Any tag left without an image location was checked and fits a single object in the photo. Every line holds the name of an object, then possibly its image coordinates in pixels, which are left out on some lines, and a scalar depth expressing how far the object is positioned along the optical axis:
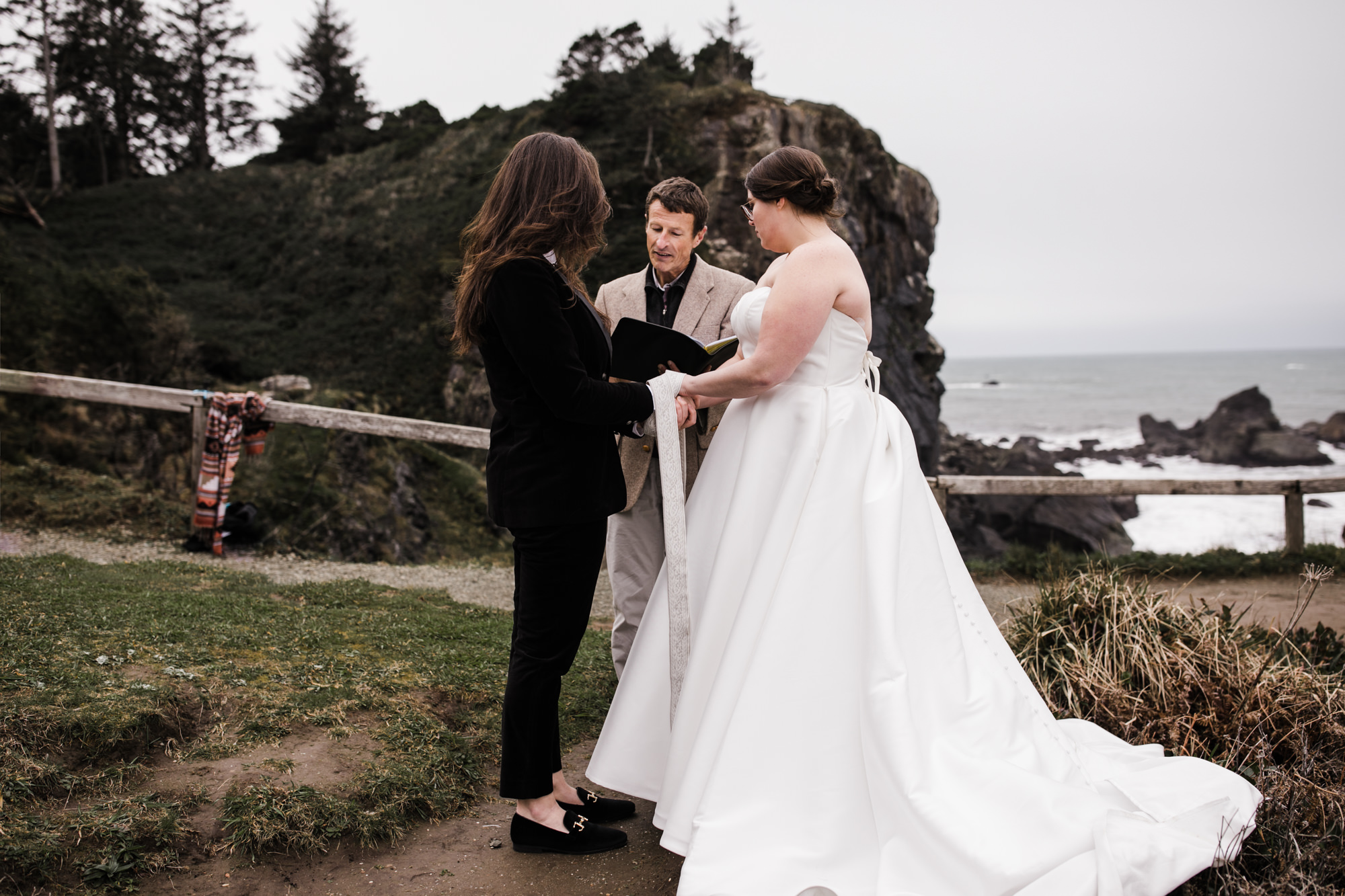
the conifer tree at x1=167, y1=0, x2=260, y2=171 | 34.81
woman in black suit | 2.24
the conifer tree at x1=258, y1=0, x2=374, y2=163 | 32.94
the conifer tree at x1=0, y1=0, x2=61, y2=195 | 27.50
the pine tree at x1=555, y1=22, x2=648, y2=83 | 24.45
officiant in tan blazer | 3.19
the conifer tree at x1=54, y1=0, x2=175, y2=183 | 29.94
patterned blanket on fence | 6.09
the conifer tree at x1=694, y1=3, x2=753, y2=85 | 28.09
